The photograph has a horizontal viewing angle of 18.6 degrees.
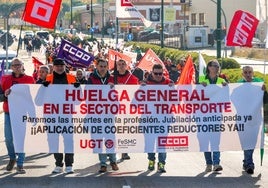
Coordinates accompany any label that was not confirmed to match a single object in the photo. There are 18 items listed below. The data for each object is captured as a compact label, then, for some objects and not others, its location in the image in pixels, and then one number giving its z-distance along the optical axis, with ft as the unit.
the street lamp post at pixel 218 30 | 88.48
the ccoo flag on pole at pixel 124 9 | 110.01
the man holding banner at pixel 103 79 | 41.22
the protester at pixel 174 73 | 84.33
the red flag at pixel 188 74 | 49.19
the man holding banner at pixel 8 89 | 40.81
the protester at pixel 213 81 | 41.24
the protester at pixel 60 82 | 40.93
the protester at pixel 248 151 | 40.55
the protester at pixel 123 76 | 42.73
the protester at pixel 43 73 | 43.67
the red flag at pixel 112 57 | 73.45
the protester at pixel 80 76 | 51.60
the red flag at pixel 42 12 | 58.18
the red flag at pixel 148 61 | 63.52
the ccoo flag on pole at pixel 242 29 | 68.18
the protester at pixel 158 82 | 41.14
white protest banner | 40.57
